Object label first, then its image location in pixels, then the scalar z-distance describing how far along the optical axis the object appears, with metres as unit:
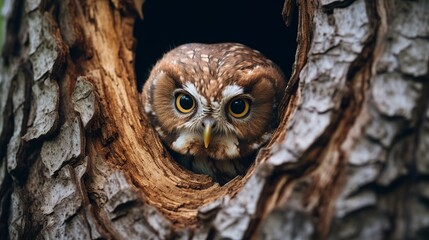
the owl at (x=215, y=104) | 1.81
